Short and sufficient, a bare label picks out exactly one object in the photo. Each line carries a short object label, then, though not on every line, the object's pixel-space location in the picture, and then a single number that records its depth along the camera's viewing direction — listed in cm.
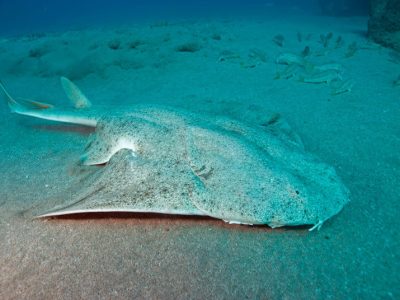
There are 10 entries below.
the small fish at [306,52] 773
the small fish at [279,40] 901
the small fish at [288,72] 608
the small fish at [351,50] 757
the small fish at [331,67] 625
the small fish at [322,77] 562
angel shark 202
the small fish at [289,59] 678
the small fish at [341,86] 514
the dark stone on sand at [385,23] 851
